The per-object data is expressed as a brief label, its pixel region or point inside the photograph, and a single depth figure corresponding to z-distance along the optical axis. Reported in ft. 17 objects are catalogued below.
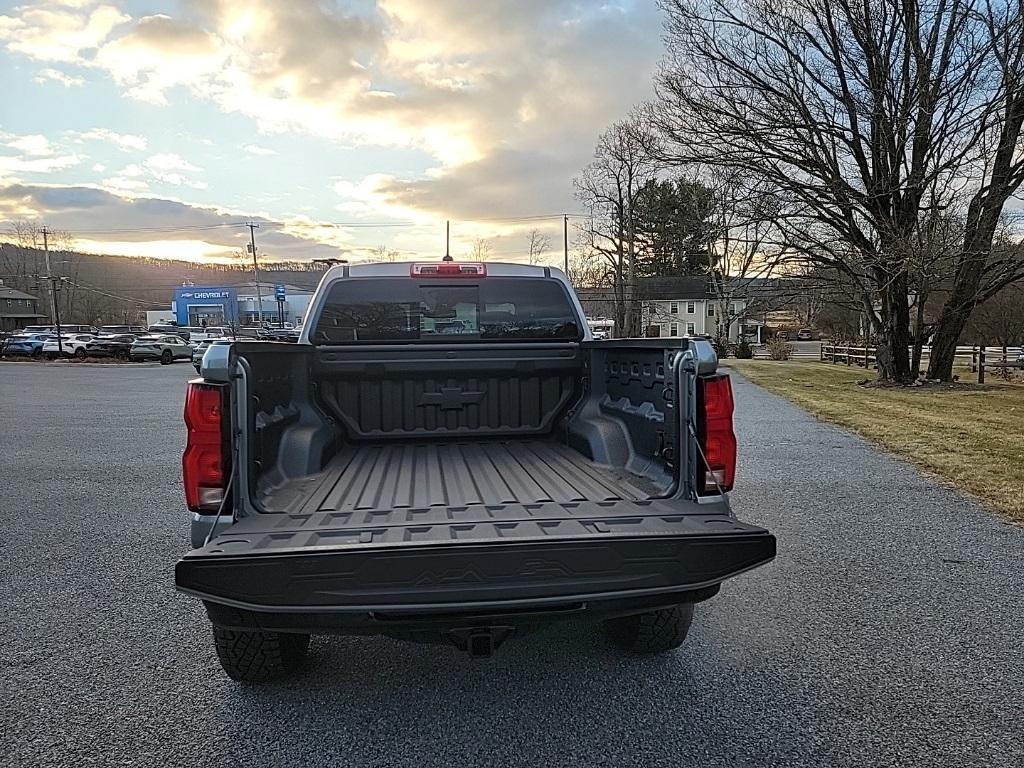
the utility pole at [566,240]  176.86
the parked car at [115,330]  176.35
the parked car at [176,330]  134.56
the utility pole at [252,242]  200.78
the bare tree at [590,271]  174.09
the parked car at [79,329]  168.43
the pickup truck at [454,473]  7.38
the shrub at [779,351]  130.31
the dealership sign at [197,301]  235.40
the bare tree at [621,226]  155.02
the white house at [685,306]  212.37
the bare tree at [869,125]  51.08
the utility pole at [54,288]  125.89
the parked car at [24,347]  124.65
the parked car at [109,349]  122.83
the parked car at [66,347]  123.65
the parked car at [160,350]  116.37
